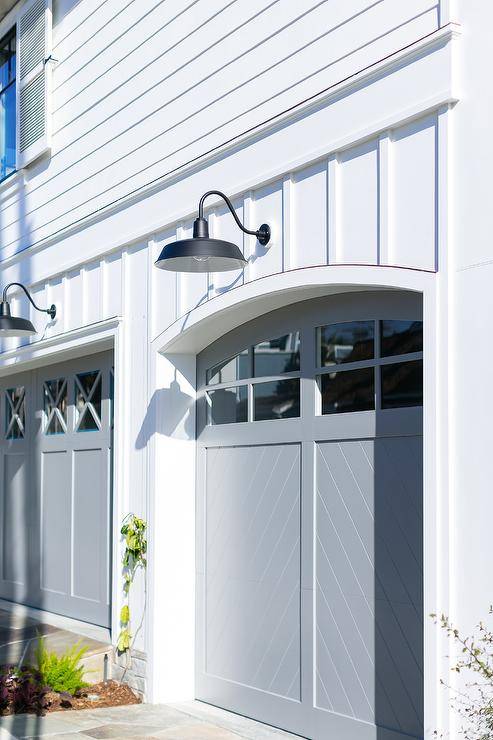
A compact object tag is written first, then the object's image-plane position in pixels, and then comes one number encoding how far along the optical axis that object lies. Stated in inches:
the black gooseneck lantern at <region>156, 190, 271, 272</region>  218.5
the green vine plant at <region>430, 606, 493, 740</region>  171.6
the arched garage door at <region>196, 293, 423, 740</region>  211.9
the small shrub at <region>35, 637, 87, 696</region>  281.7
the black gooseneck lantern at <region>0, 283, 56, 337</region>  320.2
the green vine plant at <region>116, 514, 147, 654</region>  288.7
